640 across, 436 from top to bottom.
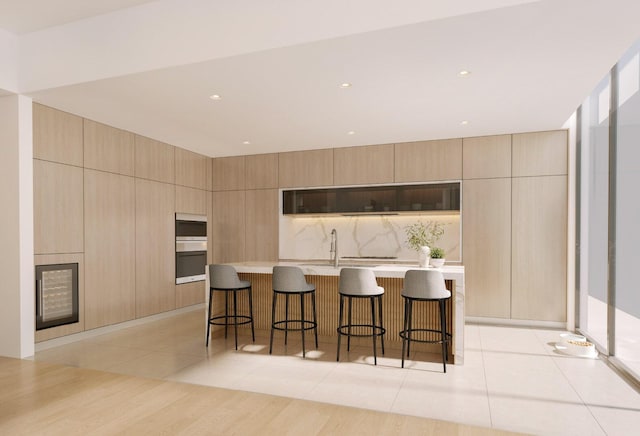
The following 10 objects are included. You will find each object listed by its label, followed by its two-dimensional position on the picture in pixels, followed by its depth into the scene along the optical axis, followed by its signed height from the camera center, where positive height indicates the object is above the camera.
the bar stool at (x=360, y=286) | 3.96 -0.69
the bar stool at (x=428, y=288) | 3.72 -0.67
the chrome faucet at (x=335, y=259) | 4.60 -0.50
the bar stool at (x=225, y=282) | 4.52 -0.75
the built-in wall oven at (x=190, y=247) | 6.54 -0.54
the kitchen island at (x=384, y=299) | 3.94 -0.93
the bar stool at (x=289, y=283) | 4.24 -0.70
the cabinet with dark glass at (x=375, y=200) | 5.99 +0.23
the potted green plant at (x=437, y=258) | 4.38 -0.46
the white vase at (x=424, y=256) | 4.47 -0.45
